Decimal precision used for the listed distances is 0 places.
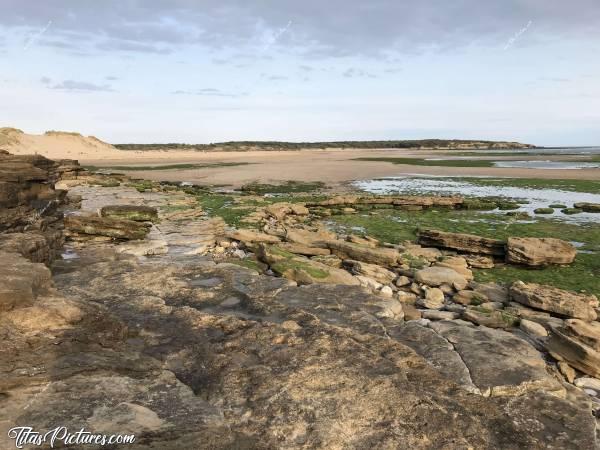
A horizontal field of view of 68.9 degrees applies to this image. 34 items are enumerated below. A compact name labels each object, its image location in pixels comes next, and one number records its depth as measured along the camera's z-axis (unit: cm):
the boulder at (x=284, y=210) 2403
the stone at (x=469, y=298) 1147
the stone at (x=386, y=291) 1122
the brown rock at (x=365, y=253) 1465
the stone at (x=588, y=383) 707
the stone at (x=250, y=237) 1676
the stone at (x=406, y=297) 1110
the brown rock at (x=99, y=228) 1532
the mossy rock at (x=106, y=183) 3412
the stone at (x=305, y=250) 1557
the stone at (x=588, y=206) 2601
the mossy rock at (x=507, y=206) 2767
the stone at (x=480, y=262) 1546
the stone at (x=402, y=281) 1269
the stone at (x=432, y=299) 1097
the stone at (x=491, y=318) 936
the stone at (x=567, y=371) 724
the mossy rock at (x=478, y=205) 2786
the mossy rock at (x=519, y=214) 2400
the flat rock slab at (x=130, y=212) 1805
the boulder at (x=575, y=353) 738
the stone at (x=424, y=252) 1608
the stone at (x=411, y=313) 938
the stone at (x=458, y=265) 1410
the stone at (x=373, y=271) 1306
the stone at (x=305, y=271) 1107
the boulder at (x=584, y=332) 797
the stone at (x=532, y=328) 911
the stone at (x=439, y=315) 972
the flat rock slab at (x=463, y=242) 1655
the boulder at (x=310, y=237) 1655
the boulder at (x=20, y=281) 567
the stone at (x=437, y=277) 1259
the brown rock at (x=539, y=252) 1525
